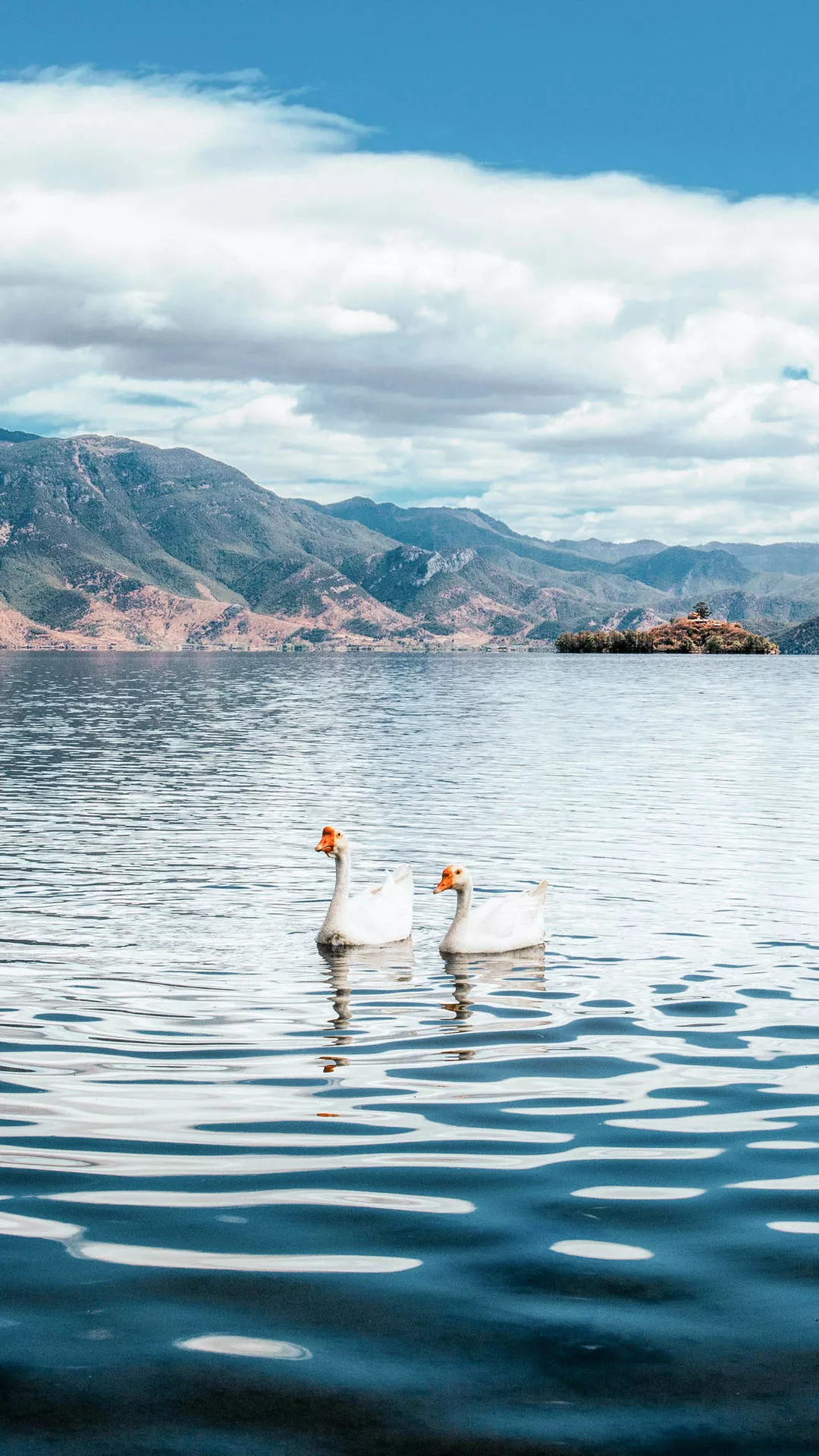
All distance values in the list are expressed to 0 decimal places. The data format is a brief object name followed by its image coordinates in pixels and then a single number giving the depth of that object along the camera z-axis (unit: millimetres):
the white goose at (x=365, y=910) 21547
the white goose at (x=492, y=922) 21016
